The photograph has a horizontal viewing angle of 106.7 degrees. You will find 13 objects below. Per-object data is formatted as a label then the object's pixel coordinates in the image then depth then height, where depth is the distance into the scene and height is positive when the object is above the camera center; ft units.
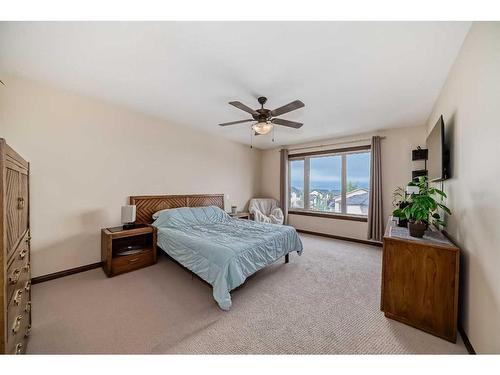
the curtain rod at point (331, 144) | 13.78 +3.67
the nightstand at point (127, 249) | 8.41 -3.18
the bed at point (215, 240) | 6.55 -2.29
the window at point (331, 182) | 14.32 +0.56
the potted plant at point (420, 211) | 5.60 -0.64
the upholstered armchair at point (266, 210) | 15.94 -2.06
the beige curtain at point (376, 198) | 12.87 -0.59
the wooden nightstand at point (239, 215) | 14.76 -2.23
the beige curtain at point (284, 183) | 17.49 +0.50
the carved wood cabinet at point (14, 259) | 2.90 -1.47
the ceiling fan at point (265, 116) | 7.04 +3.07
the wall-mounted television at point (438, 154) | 6.47 +1.37
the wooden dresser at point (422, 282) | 5.00 -2.67
